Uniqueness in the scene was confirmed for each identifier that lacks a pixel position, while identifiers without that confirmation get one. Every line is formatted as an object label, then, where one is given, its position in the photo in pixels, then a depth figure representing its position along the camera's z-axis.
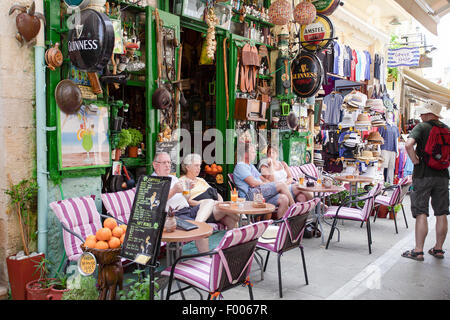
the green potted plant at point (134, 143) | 5.28
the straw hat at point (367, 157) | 9.88
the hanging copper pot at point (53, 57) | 3.92
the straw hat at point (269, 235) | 4.27
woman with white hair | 4.96
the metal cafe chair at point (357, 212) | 5.53
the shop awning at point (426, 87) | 16.06
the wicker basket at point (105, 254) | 3.00
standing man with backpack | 5.10
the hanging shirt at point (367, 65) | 11.70
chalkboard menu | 2.74
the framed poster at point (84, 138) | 4.15
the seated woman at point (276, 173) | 6.84
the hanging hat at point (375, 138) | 10.61
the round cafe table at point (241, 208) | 4.53
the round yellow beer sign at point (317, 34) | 7.81
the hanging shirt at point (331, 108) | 10.39
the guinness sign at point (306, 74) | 7.88
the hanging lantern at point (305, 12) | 7.44
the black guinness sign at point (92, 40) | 3.76
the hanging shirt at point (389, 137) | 11.46
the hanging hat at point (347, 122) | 10.35
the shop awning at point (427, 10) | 3.23
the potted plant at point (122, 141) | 4.87
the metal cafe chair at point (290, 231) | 3.88
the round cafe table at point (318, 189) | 6.20
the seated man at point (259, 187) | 6.26
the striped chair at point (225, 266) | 2.84
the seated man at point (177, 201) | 4.89
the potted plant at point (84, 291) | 3.09
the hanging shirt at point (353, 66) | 10.79
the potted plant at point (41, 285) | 3.47
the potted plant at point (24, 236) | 3.65
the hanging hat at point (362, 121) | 10.14
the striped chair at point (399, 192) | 6.83
